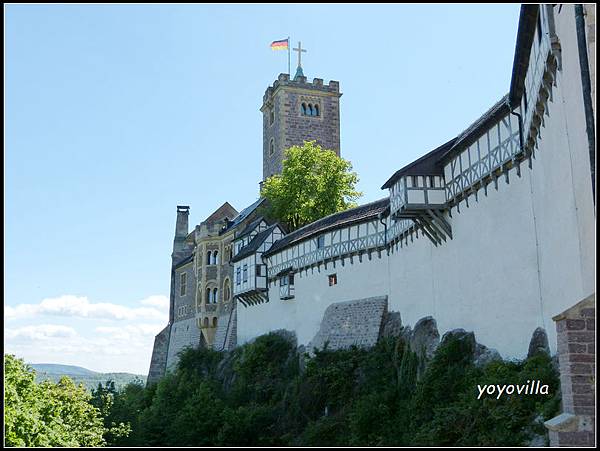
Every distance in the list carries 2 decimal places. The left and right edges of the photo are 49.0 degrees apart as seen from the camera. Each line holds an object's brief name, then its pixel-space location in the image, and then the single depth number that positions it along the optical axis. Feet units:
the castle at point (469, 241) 37.24
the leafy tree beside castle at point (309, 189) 134.31
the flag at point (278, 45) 160.86
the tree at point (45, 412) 50.60
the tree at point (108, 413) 85.97
